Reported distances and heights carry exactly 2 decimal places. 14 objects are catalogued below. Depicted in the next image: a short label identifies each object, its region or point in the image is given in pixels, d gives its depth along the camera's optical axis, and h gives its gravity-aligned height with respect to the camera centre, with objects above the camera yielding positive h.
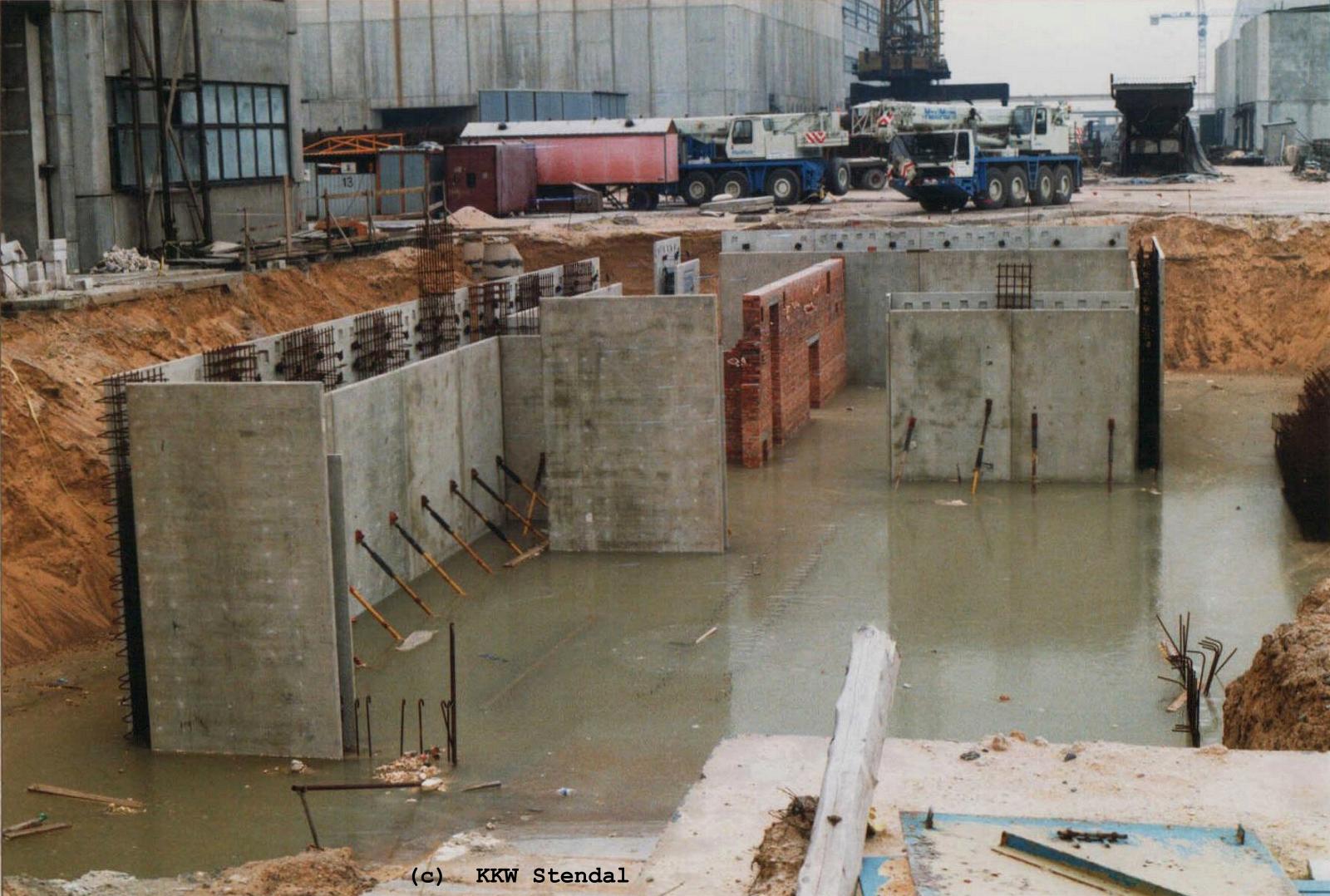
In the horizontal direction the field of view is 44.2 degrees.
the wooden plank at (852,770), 5.41 -1.96
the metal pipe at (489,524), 19.14 -3.59
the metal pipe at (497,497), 19.69 -3.42
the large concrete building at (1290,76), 58.09 +4.26
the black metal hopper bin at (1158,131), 46.75 +1.98
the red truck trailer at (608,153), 42.19 +1.49
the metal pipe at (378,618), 15.50 -3.78
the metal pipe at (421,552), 17.19 -3.51
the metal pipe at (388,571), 16.31 -3.52
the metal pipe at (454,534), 18.02 -3.53
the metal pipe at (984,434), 22.30 -3.12
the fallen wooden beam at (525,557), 18.85 -3.97
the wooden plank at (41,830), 11.48 -4.25
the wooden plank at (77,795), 12.13 -4.23
